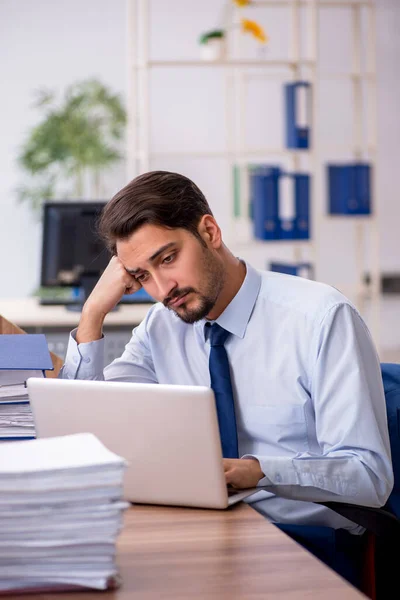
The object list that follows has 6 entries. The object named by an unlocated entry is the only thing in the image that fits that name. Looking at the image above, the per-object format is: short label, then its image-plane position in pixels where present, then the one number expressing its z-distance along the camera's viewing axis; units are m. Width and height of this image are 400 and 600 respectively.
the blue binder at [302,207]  5.27
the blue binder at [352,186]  5.57
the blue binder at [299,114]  5.25
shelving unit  5.28
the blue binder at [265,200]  5.14
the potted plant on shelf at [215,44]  5.37
